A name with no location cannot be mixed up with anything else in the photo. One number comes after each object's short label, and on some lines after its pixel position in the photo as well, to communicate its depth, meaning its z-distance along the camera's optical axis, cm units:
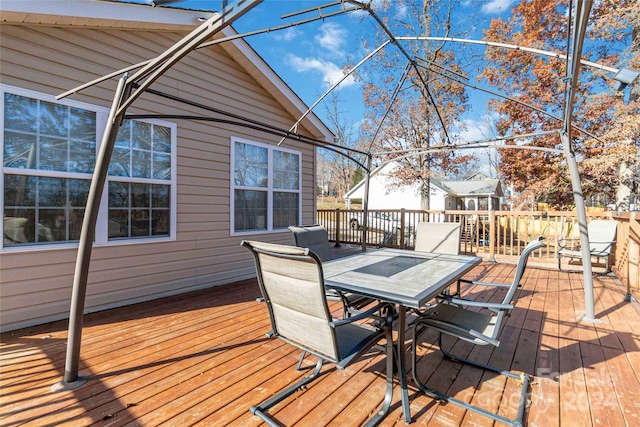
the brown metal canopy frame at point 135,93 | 177
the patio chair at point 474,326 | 188
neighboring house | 1827
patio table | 191
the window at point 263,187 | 511
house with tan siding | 301
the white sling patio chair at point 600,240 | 509
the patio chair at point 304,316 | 166
